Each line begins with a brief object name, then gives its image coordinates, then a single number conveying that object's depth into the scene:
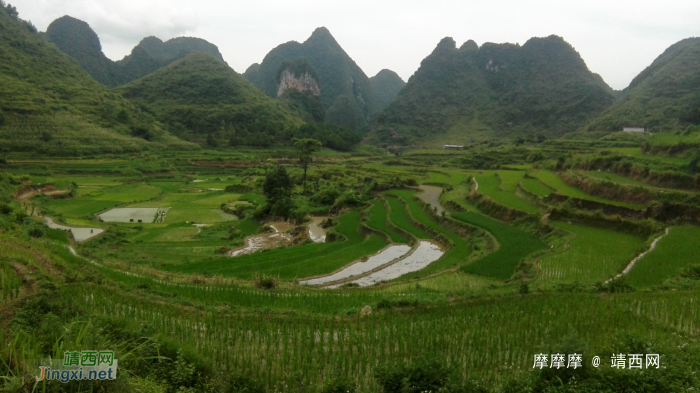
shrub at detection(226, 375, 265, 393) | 4.35
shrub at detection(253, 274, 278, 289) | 9.41
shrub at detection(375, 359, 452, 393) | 4.18
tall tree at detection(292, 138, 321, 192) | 34.50
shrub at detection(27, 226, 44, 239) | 14.47
